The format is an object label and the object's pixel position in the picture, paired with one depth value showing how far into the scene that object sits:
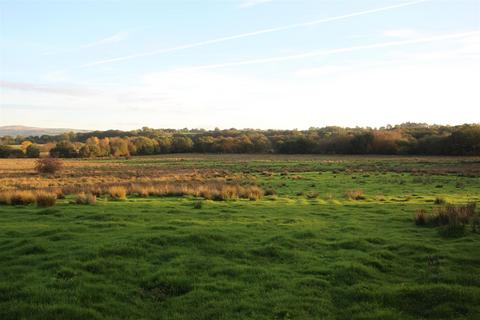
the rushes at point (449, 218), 14.48
